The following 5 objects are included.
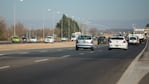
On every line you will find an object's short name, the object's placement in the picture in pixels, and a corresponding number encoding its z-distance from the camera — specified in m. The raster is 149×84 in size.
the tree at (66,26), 173.89
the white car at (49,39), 96.91
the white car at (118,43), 46.34
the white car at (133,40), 78.88
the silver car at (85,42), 42.50
